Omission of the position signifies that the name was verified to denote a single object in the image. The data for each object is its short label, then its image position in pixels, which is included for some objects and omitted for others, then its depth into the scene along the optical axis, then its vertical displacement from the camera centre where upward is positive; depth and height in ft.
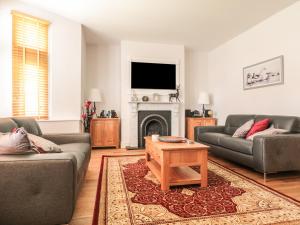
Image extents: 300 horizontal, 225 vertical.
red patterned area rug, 5.21 -2.78
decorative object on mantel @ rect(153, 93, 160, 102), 17.20 +1.19
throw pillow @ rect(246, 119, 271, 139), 10.26 -0.78
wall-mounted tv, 16.75 +2.98
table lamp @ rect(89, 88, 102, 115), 16.05 +1.24
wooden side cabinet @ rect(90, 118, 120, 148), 15.64 -1.62
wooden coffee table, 7.23 -1.83
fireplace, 16.43 -1.00
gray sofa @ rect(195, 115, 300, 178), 8.11 -1.67
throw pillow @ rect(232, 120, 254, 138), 10.97 -1.03
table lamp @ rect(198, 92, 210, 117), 17.93 +1.11
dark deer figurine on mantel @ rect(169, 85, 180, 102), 17.30 +1.36
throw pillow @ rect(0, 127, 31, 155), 4.64 -0.73
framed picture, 11.91 +2.40
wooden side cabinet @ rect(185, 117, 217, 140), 17.56 -1.04
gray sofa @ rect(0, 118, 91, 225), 4.22 -1.65
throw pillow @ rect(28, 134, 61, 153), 5.47 -0.98
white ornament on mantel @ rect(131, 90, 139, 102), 16.61 +1.15
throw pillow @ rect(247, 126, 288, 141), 9.05 -0.94
